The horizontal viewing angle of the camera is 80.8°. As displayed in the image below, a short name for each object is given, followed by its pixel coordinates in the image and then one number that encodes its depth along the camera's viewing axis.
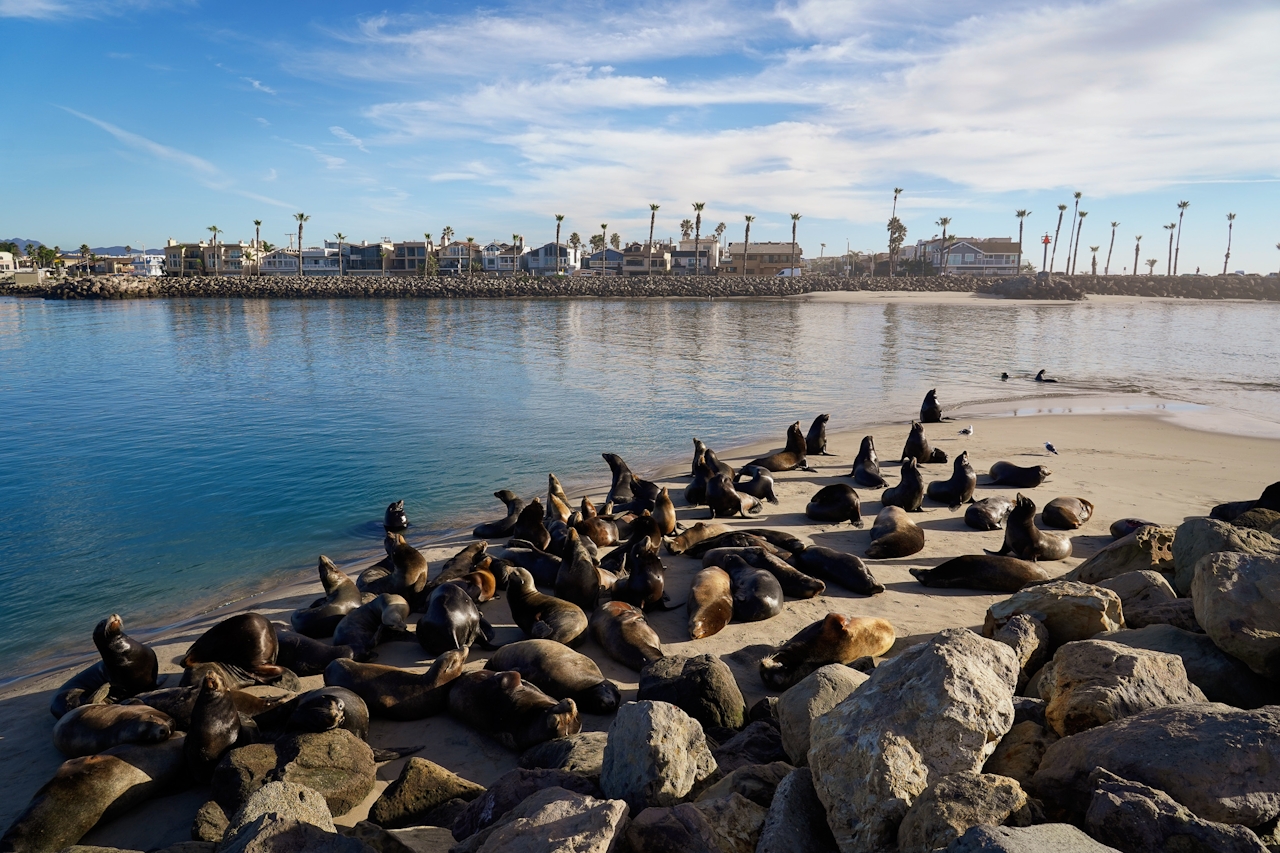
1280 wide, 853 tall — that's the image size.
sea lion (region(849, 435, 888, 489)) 12.00
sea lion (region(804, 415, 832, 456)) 14.39
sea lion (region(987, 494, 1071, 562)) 8.27
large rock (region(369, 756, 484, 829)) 4.17
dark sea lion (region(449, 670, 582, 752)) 4.98
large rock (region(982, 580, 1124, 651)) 5.04
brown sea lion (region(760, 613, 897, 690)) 5.85
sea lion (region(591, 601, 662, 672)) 6.29
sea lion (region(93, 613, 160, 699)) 5.73
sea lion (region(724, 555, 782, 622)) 7.18
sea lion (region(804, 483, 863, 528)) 10.11
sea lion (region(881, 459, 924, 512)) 10.56
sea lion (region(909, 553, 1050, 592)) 7.61
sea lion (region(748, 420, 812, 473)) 13.14
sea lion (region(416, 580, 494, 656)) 6.57
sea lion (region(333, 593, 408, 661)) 6.71
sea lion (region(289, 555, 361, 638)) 7.14
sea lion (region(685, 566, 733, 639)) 6.88
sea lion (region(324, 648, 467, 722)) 5.52
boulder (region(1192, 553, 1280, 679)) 4.11
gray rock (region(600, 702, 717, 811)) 3.76
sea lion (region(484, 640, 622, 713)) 5.47
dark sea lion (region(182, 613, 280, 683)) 6.14
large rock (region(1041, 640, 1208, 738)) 3.76
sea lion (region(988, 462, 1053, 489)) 11.56
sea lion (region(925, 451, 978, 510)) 10.83
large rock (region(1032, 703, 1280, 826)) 3.01
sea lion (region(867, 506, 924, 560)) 8.74
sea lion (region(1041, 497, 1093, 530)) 9.51
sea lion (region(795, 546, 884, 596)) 7.71
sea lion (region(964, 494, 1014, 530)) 9.79
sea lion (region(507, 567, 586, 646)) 6.62
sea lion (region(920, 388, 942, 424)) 17.39
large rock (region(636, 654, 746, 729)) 5.01
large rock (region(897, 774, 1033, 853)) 2.88
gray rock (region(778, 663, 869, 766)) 4.19
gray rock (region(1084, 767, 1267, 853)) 2.70
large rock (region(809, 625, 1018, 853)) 3.18
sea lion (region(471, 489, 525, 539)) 10.17
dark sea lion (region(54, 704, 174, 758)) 4.93
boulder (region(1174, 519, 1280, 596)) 5.60
